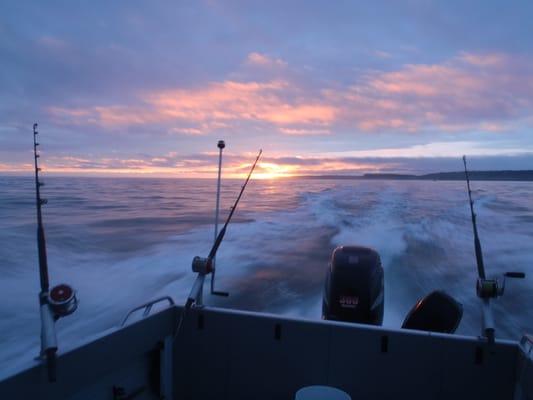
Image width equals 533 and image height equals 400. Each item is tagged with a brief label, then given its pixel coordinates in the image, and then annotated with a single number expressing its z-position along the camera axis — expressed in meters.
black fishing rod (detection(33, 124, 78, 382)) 1.58
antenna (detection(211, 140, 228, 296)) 2.56
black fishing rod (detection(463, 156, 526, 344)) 1.97
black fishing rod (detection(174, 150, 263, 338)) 2.25
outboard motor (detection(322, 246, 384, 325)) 3.32
